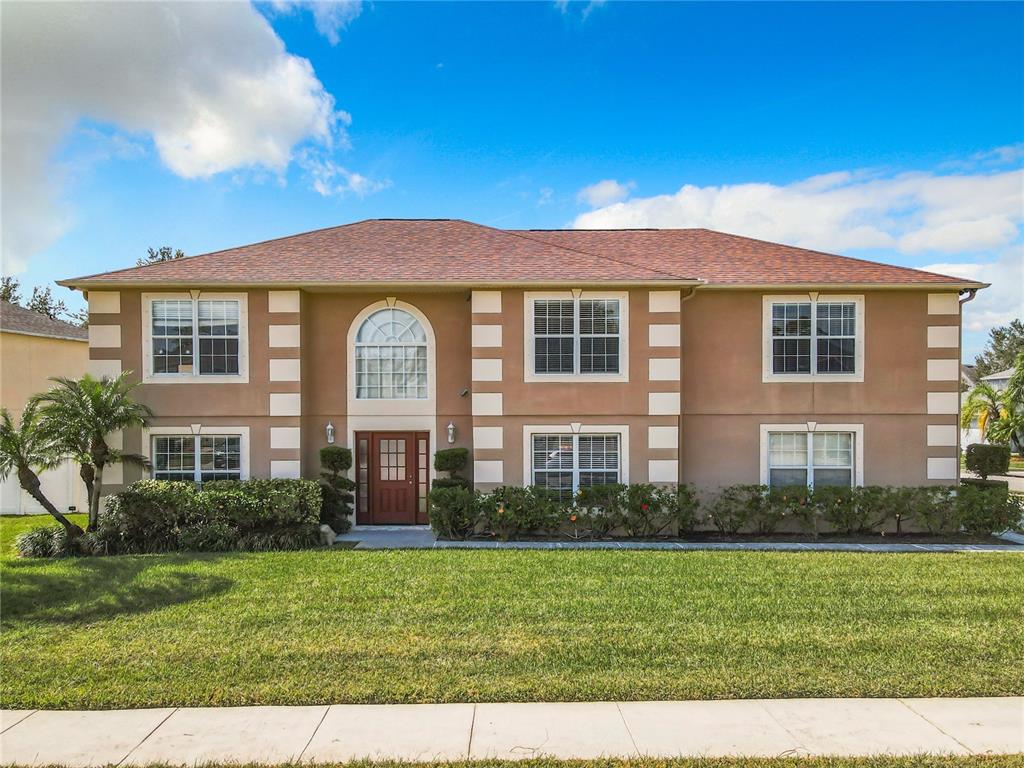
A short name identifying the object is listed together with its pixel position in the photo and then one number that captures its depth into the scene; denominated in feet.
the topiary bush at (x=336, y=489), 41.98
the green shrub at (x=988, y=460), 47.52
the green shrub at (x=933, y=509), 41.42
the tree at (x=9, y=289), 130.72
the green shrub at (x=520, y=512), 40.14
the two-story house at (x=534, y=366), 42.24
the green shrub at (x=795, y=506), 41.60
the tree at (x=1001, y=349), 219.61
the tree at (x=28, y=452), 35.96
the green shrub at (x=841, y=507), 41.52
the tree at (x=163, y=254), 144.39
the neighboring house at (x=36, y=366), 52.01
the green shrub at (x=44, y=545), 36.78
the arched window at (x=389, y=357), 44.60
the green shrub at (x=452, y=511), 40.19
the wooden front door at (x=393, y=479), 44.86
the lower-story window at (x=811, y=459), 44.19
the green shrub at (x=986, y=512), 41.39
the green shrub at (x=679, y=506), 41.11
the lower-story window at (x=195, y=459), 42.70
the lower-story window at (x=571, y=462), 42.88
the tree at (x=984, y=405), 125.08
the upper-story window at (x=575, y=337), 42.37
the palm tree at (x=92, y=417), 37.50
